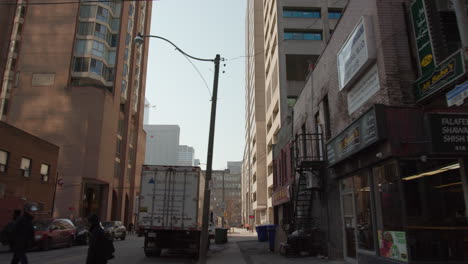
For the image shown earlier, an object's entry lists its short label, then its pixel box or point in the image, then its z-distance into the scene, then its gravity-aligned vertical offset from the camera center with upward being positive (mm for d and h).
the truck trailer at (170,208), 13828 +243
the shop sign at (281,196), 20344 +1270
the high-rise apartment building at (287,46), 38875 +19205
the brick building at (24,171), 24781 +3243
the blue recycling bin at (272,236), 17309 -999
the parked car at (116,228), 28281 -1169
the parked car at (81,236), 21402 -1355
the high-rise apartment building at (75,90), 42438 +15677
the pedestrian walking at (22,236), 8516 -569
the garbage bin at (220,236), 25547 -1497
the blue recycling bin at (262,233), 25269 -1259
